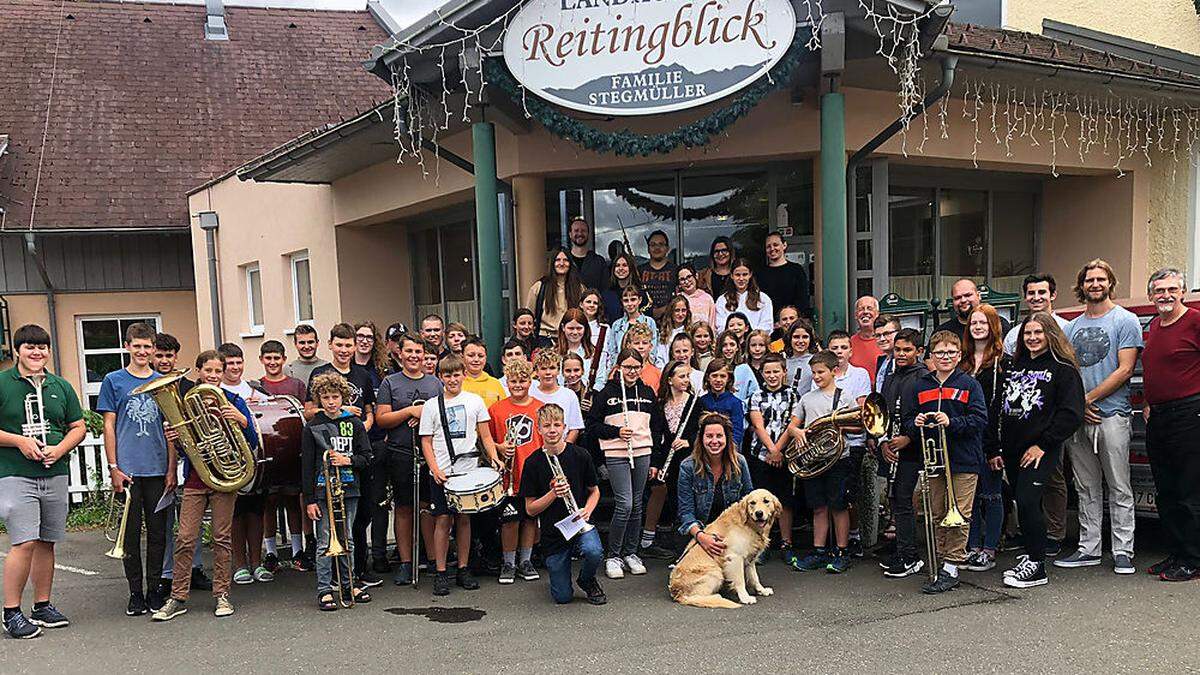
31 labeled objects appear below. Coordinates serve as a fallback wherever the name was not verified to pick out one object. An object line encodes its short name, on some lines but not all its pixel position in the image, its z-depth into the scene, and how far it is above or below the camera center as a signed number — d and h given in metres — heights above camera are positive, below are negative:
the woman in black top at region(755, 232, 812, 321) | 7.81 +0.02
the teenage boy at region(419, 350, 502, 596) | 5.43 -0.96
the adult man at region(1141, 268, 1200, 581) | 4.99 -0.93
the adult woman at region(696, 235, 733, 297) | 7.75 +0.14
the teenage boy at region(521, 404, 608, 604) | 5.15 -1.34
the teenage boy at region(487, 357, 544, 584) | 5.59 -1.02
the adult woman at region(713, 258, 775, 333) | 7.34 -0.16
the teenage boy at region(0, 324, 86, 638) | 4.84 -0.96
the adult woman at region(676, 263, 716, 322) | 7.29 -0.10
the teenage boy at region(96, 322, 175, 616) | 5.17 -0.95
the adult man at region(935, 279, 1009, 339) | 5.88 -0.19
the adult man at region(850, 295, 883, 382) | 6.34 -0.48
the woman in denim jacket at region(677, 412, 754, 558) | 5.40 -1.28
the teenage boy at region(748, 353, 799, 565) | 5.78 -1.05
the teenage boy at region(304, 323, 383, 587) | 5.57 -0.69
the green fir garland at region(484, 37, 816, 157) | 6.59 +1.40
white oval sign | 6.50 +1.94
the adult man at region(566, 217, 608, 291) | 8.16 +0.29
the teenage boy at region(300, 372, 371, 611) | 5.15 -1.03
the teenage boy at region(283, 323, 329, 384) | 6.15 -0.42
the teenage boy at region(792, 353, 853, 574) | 5.57 -1.42
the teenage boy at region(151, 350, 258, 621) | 5.12 -1.42
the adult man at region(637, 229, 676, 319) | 8.02 +0.10
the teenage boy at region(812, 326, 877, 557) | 5.62 -0.84
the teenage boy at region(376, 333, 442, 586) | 5.72 -0.89
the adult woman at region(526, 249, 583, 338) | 7.58 -0.02
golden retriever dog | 5.00 -1.69
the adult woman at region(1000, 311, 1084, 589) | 5.02 -0.91
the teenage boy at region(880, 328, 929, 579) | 5.23 -1.14
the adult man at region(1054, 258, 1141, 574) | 5.23 -0.95
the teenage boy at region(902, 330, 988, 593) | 5.04 -0.92
